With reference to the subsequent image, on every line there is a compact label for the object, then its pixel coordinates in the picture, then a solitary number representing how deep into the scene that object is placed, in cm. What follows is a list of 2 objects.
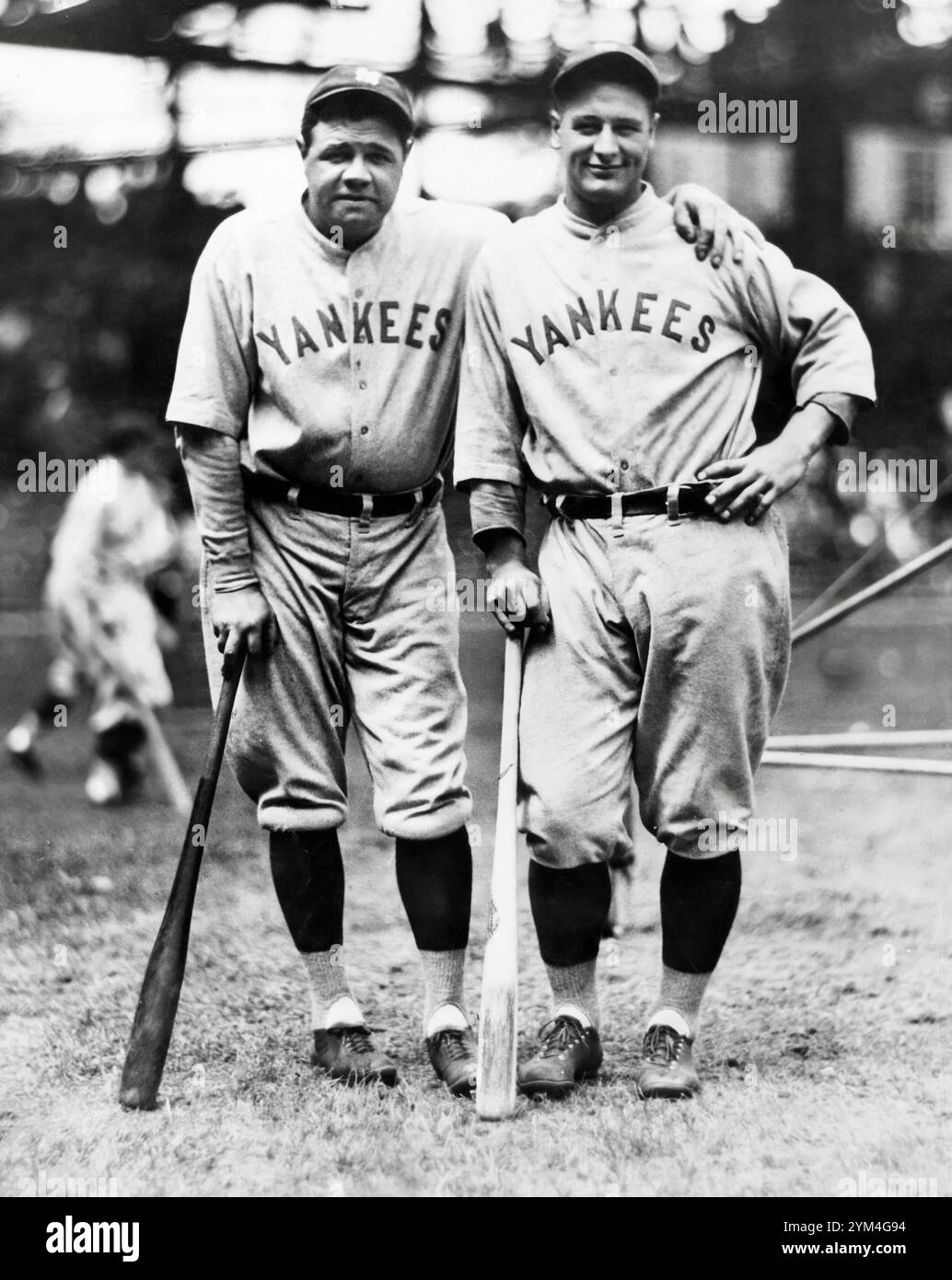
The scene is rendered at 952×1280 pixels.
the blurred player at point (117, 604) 645
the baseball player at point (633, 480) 321
